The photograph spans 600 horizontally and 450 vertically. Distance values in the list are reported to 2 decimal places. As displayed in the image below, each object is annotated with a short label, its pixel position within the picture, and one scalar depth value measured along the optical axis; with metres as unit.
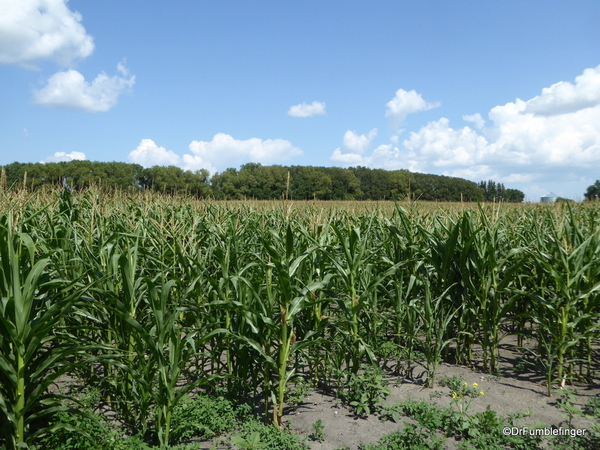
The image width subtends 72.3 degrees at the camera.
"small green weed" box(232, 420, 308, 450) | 2.86
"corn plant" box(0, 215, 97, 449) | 2.28
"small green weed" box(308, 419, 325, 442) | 3.11
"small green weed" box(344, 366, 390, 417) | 3.44
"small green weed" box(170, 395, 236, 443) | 2.94
